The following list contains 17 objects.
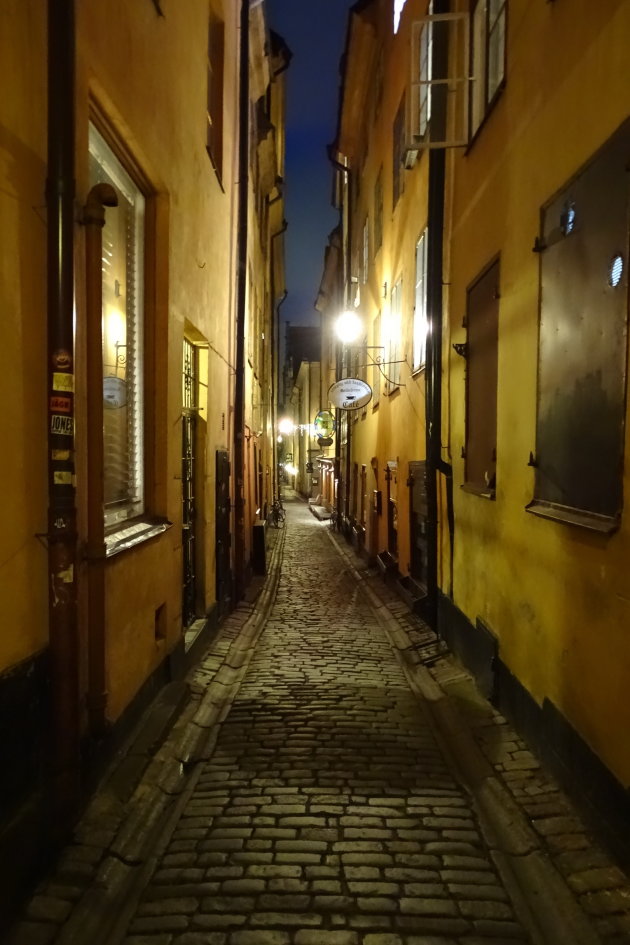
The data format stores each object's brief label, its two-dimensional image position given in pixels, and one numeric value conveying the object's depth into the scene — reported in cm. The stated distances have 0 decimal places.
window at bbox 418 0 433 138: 980
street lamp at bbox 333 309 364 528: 1536
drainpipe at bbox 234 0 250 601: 1135
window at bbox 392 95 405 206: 1256
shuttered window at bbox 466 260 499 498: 668
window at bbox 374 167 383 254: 1566
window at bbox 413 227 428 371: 1017
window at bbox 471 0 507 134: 673
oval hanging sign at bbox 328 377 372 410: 1455
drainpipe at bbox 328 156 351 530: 2267
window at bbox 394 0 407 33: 1275
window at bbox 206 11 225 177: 959
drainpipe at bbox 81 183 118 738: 405
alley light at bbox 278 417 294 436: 4563
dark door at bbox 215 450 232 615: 972
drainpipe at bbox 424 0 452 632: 881
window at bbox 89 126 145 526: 531
